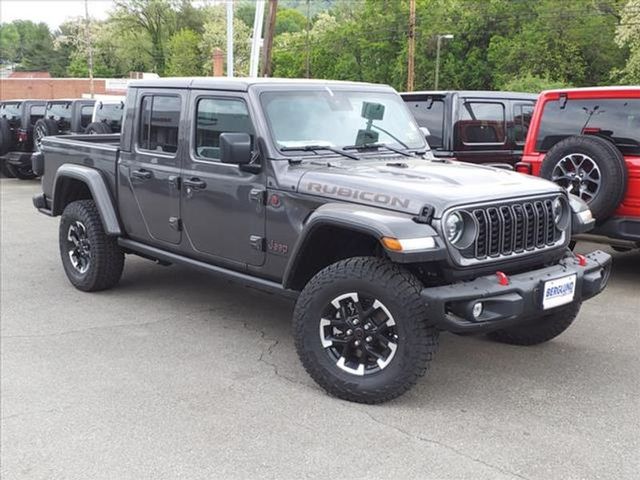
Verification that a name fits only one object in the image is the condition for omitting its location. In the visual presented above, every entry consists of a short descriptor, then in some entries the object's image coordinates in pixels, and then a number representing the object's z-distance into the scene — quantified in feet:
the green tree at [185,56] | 246.06
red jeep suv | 20.25
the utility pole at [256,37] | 56.70
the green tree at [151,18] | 267.80
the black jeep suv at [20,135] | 51.55
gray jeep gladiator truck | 12.55
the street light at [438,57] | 195.89
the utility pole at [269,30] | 74.59
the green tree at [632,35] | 123.85
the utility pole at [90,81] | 182.60
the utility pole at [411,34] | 104.55
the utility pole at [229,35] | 59.96
